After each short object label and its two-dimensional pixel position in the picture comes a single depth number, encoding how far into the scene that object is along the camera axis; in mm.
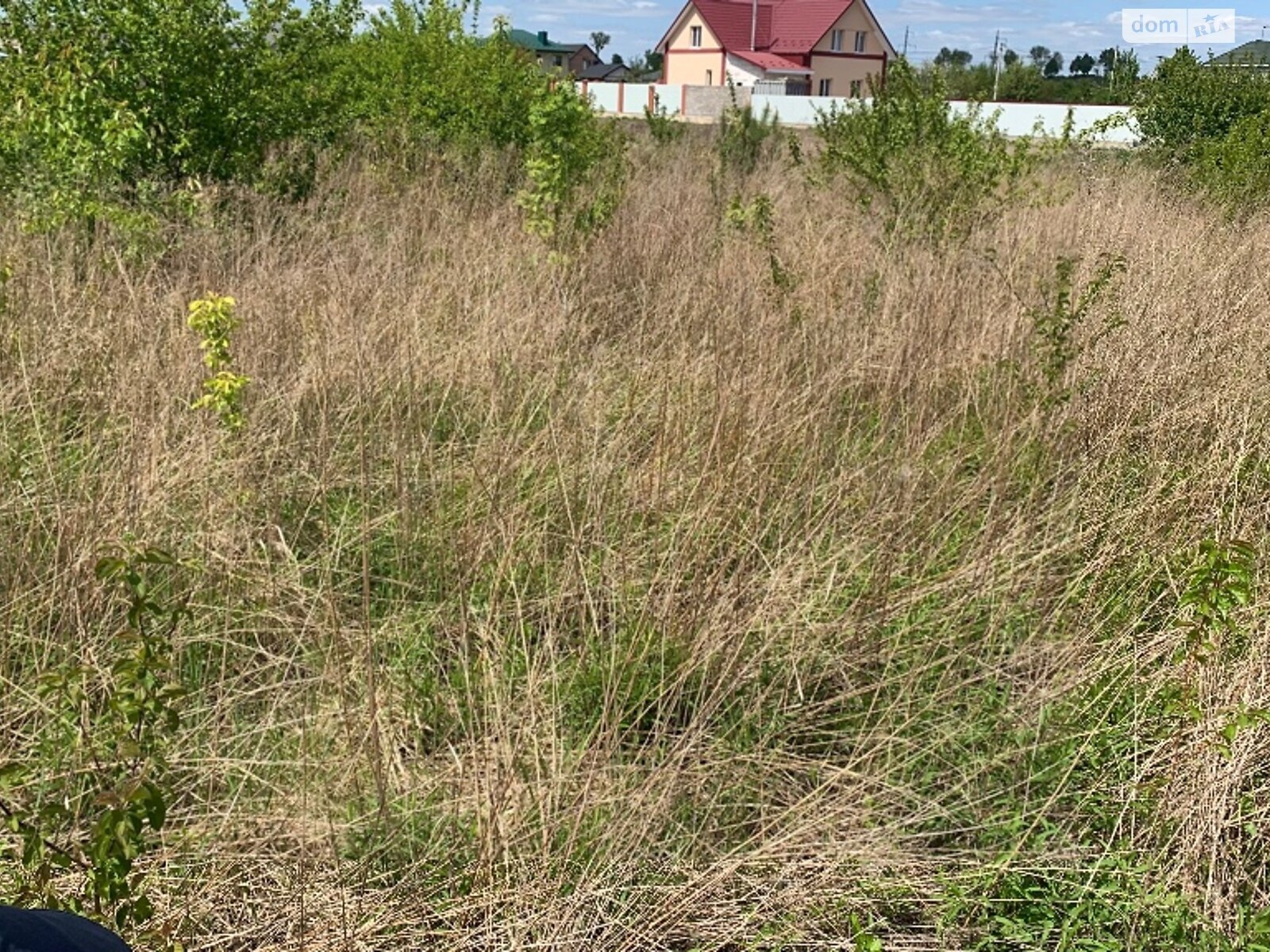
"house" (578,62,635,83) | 72594
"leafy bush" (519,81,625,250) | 6301
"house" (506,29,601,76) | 63669
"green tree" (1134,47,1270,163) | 9734
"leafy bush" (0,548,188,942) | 1697
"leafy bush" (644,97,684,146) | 12445
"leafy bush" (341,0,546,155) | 8961
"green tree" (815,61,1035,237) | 6598
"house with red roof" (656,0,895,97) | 51875
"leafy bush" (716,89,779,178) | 10797
